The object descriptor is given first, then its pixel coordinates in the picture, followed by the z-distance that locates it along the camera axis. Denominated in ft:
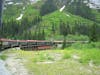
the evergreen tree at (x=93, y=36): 144.63
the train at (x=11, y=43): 89.12
